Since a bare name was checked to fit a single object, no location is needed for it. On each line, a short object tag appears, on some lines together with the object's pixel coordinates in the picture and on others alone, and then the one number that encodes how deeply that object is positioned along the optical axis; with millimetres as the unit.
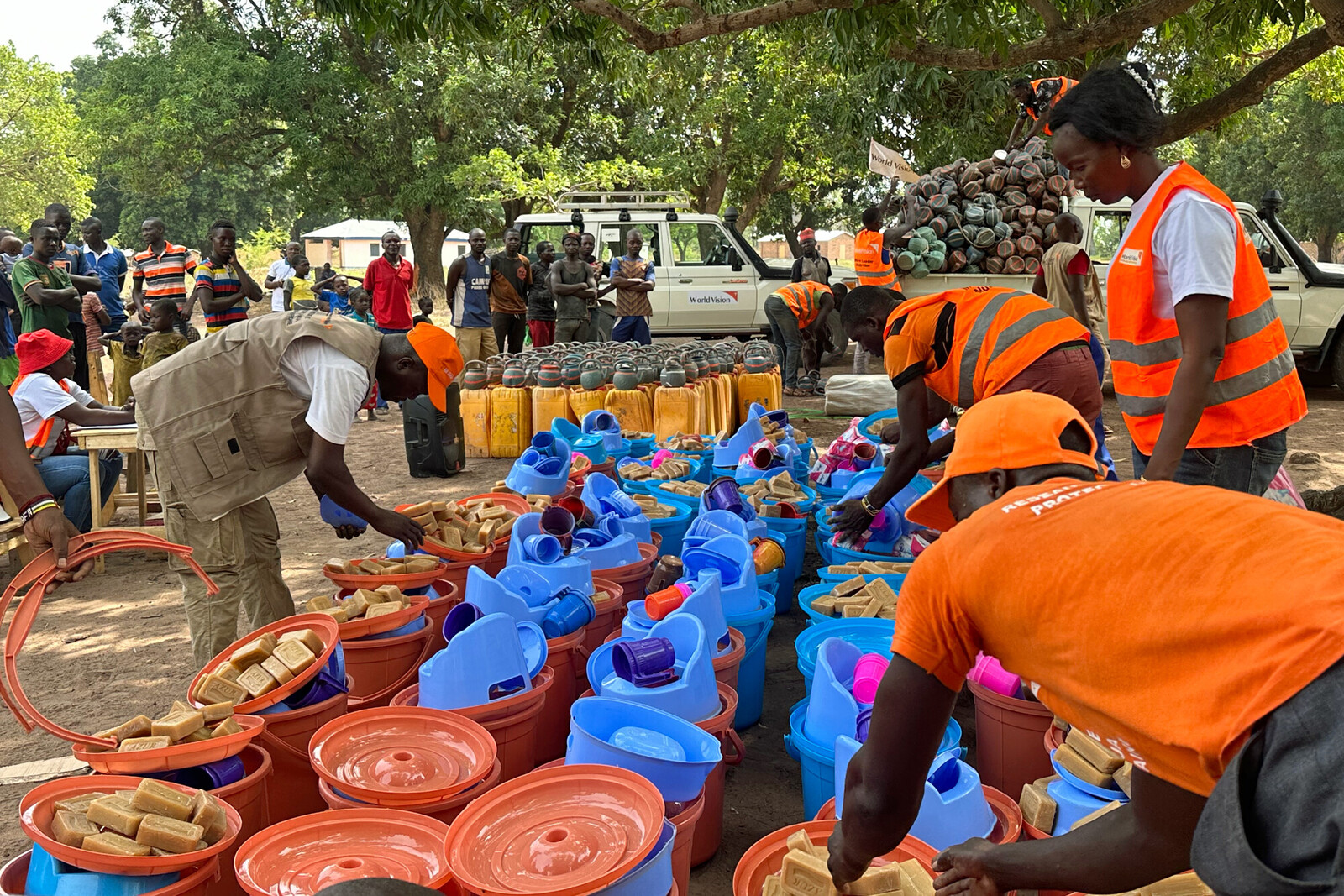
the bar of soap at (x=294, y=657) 2742
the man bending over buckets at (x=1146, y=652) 1164
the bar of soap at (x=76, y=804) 2176
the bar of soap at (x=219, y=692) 2664
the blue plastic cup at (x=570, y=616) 3348
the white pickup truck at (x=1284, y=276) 10453
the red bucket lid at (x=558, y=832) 2039
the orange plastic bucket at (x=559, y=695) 3322
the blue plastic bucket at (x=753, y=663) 3645
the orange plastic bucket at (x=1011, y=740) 2891
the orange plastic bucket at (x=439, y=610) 3525
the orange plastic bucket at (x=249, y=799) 2324
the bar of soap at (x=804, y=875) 1956
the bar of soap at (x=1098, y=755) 2438
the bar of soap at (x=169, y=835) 2062
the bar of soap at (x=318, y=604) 3328
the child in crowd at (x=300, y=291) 11918
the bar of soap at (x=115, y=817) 2080
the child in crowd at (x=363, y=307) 11055
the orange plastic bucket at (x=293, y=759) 2746
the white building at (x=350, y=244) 43500
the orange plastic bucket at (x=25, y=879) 2107
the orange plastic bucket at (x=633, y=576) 4008
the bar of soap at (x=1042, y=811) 2473
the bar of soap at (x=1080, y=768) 2428
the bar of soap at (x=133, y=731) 2500
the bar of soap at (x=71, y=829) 2057
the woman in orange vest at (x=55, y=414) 5395
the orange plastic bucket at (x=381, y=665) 3195
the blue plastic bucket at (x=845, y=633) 3291
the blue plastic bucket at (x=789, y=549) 4832
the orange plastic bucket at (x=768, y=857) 2187
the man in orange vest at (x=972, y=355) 3678
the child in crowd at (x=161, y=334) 7172
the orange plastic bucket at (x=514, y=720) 2824
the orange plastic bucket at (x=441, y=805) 2420
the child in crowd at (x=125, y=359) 8266
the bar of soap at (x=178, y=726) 2430
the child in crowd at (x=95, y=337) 9469
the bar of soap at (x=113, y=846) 2027
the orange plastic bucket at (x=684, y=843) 2473
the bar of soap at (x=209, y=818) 2188
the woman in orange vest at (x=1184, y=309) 2613
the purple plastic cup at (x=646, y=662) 2807
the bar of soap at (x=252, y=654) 2797
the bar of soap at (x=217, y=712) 2525
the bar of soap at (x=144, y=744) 2391
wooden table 5324
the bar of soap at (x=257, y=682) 2691
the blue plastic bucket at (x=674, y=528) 4836
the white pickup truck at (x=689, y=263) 12547
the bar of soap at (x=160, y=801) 2146
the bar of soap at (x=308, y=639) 2848
